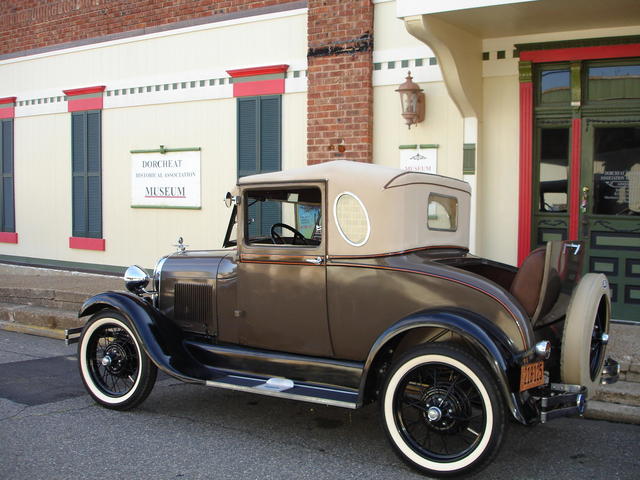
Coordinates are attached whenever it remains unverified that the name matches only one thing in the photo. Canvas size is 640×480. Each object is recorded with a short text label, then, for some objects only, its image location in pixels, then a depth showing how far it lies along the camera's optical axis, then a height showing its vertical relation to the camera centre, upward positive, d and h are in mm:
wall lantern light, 7832 +1232
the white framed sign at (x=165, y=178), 9945 +431
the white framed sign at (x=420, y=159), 8023 +591
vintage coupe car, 3902 -703
